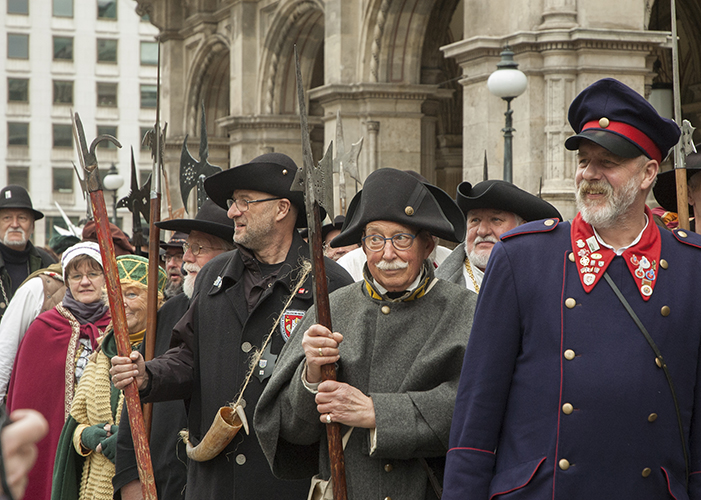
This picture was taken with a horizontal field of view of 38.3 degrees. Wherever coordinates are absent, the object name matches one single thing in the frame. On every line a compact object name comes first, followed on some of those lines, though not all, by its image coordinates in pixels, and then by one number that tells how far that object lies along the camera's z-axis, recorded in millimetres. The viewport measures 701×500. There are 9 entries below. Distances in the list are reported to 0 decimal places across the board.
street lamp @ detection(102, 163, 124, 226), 25183
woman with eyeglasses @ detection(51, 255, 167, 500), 5078
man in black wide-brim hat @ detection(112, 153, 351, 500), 4051
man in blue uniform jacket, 2689
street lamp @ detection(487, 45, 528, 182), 9664
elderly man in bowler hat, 8755
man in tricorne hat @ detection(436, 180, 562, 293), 4750
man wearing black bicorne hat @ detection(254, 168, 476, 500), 3176
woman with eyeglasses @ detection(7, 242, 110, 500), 5539
